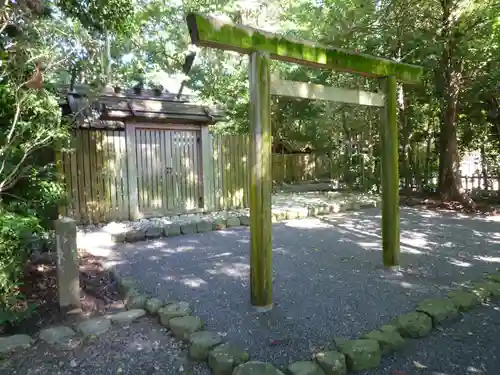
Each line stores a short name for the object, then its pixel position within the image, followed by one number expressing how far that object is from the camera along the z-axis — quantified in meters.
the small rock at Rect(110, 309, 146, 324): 2.94
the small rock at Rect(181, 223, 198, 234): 6.37
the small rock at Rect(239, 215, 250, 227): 7.14
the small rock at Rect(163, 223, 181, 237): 6.20
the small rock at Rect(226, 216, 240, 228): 6.96
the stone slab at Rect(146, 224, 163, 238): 6.01
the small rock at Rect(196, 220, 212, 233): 6.51
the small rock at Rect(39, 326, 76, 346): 2.63
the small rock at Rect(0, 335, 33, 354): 2.52
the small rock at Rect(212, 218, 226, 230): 6.70
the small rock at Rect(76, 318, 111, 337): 2.74
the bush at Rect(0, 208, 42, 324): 2.71
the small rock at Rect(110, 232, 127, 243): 5.77
